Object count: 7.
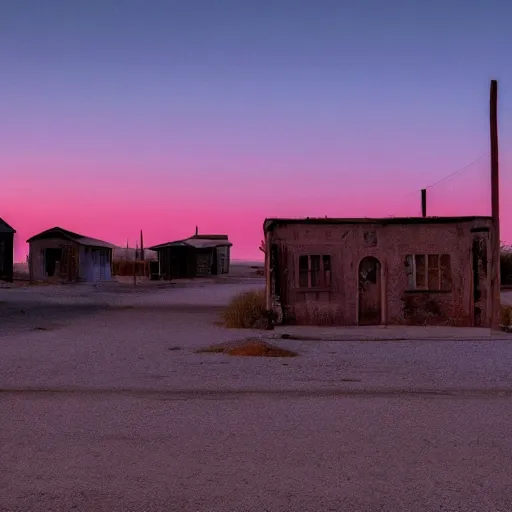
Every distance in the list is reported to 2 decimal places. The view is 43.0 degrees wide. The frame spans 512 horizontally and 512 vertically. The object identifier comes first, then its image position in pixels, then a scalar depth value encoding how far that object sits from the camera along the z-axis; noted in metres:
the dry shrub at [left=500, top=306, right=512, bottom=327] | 18.14
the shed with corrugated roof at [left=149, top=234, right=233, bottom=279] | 53.88
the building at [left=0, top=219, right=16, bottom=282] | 38.97
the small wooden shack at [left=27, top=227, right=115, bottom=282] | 43.22
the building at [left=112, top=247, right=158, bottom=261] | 119.82
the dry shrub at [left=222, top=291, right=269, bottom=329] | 17.02
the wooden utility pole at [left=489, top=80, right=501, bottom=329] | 16.86
